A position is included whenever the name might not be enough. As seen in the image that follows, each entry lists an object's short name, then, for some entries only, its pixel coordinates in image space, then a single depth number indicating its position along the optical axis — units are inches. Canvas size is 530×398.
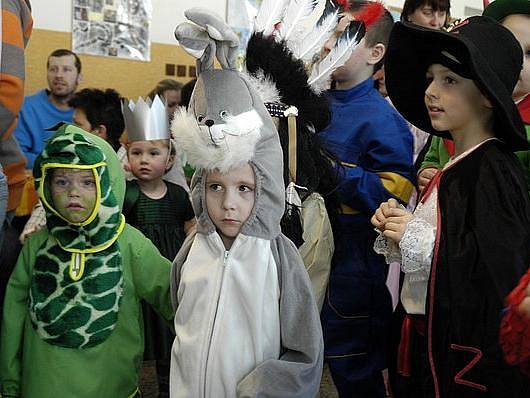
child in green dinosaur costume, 62.7
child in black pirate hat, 48.0
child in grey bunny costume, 52.9
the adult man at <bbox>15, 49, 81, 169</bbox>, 127.1
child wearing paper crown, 88.4
